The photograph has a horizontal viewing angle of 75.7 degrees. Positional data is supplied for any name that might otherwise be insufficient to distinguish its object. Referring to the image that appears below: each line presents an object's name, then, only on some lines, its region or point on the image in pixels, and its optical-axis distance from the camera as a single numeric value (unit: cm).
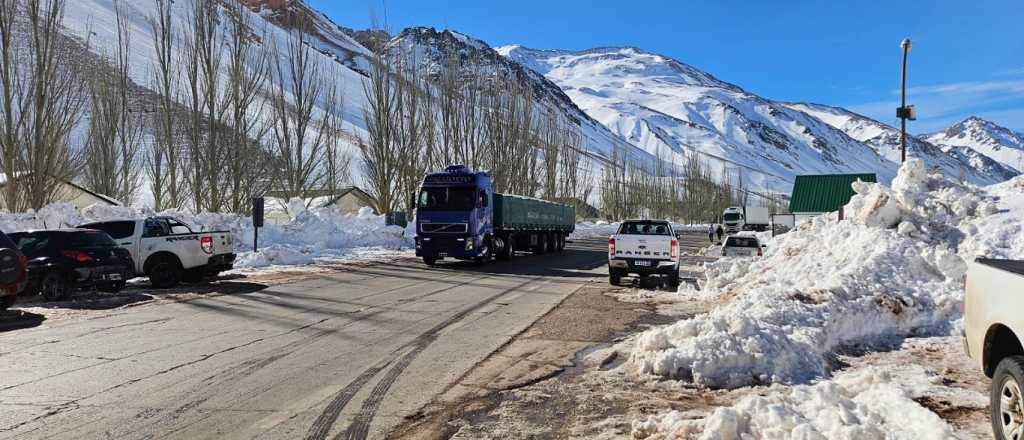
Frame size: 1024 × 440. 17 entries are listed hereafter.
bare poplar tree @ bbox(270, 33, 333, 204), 4022
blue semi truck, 2205
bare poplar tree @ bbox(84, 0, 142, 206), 4031
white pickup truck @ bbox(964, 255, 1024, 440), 393
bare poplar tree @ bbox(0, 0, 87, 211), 2527
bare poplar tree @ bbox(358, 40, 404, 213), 4147
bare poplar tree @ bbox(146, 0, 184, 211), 3478
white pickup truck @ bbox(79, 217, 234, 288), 1574
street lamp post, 2637
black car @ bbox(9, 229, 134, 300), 1289
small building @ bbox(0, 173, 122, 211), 3819
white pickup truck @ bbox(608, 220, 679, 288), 1600
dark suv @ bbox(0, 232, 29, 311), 1073
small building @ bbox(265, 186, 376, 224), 6619
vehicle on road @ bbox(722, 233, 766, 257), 2291
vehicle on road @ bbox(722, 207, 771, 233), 5406
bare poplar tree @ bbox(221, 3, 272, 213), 3506
